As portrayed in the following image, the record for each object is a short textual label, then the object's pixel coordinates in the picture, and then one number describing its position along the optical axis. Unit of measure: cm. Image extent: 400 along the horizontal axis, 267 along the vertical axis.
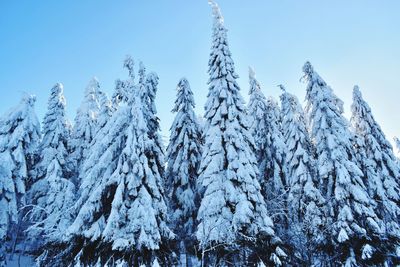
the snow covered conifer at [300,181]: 1778
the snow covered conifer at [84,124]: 2752
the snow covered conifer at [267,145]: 2403
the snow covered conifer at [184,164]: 1940
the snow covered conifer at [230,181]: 1363
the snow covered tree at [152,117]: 1531
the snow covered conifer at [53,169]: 2166
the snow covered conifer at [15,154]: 1806
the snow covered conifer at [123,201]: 1204
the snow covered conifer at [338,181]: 1731
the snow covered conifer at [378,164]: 2211
